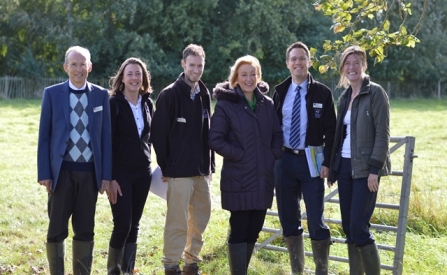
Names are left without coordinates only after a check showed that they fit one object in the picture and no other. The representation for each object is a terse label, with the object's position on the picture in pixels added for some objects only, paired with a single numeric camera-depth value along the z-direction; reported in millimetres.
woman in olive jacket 5551
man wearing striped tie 6051
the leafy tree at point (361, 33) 6035
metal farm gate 6324
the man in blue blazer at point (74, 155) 5566
